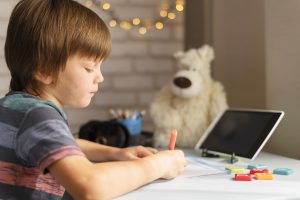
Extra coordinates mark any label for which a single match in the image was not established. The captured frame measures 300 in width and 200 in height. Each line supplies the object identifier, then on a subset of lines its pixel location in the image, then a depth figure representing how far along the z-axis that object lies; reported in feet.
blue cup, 5.06
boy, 2.51
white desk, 2.72
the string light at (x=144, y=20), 5.75
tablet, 3.91
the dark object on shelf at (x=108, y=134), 4.79
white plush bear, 4.86
